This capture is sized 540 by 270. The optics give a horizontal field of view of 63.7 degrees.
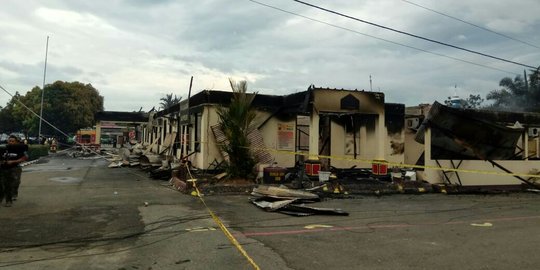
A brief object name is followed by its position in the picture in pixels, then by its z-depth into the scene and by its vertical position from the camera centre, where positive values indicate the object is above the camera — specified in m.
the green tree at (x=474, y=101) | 62.75 +8.24
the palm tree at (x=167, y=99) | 75.70 +9.22
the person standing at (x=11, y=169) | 10.41 -0.51
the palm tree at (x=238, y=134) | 13.83 +0.59
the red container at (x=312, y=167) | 15.10 -0.47
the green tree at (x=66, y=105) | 55.84 +5.83
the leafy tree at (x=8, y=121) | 73.81 +4.75
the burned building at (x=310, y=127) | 16.73 +1.13
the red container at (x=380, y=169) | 16.44 -0.53
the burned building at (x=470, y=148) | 15.33 +0.32
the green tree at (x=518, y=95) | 43.31 +6.58
